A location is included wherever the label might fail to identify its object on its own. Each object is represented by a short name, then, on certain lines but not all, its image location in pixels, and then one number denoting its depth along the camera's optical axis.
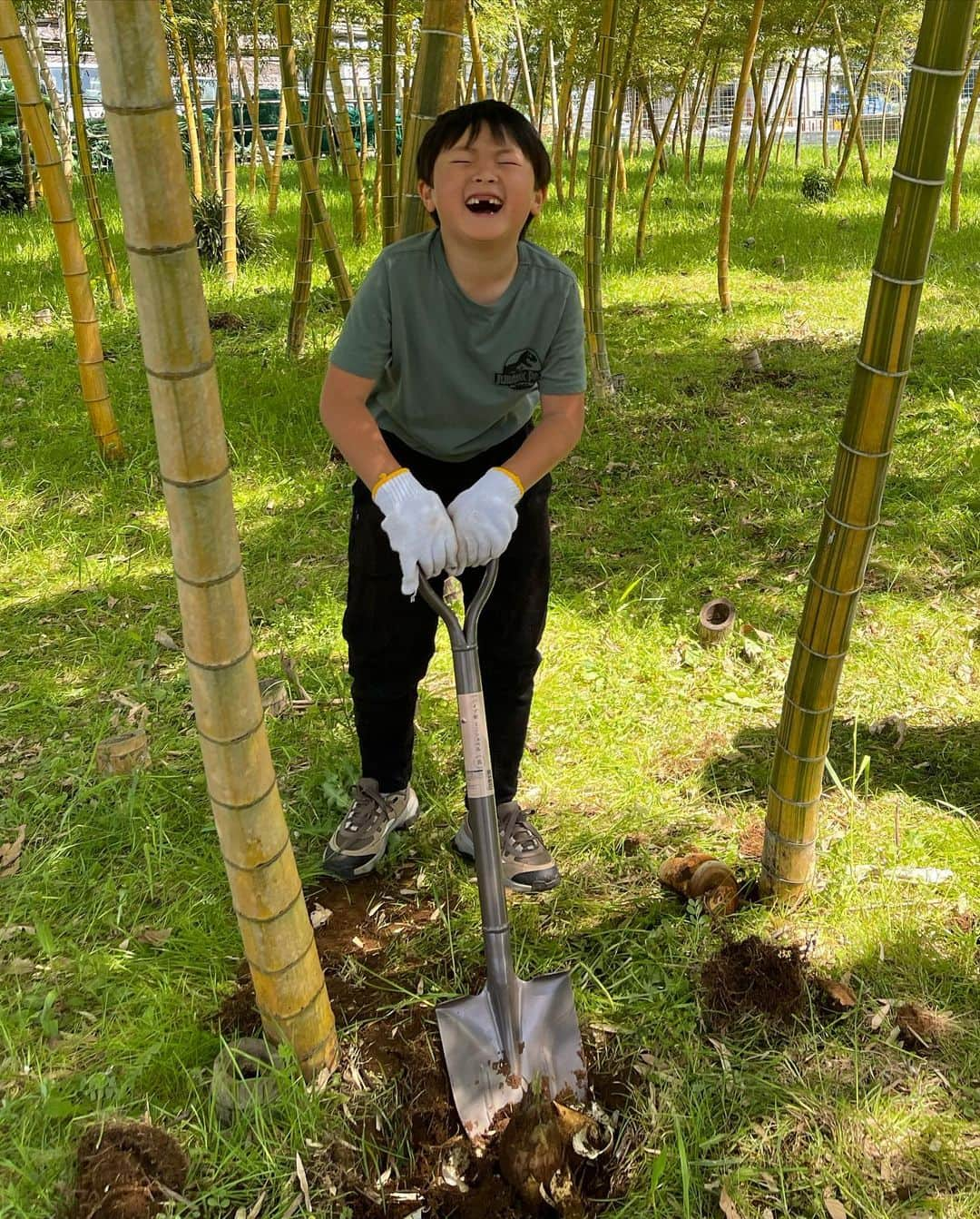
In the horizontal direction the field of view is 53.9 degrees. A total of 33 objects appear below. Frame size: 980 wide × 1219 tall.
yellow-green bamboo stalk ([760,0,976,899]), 1.49
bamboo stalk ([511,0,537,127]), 10.95
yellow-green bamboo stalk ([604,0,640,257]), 7.38
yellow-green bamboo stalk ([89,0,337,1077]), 1.04
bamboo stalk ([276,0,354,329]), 4.62
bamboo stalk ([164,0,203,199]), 10.17
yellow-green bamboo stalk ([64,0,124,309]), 6.60
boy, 1.84
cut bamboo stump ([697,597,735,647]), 3.41
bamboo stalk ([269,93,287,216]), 10.87
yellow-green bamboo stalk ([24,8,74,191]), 11.80
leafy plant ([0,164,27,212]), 11.76
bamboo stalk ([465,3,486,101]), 6.94
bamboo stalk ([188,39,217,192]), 12.02
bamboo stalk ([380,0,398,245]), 4.04
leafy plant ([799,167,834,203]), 12.20
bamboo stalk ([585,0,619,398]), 4.62
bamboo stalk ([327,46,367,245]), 7.34
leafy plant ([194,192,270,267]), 8.41
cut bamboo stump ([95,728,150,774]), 2.74
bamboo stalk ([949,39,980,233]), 8.50
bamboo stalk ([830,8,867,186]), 11.80
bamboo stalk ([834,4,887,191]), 11.27
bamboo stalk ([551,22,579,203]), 10.48
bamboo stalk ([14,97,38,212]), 11.32
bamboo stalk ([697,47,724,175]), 11.53
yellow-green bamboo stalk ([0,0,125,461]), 3.81
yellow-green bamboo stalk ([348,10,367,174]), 12.73
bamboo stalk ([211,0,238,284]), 7.40
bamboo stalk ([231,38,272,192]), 12.72
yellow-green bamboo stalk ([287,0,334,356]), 4.75
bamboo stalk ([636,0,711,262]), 8.50
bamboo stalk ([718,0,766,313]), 6.80
